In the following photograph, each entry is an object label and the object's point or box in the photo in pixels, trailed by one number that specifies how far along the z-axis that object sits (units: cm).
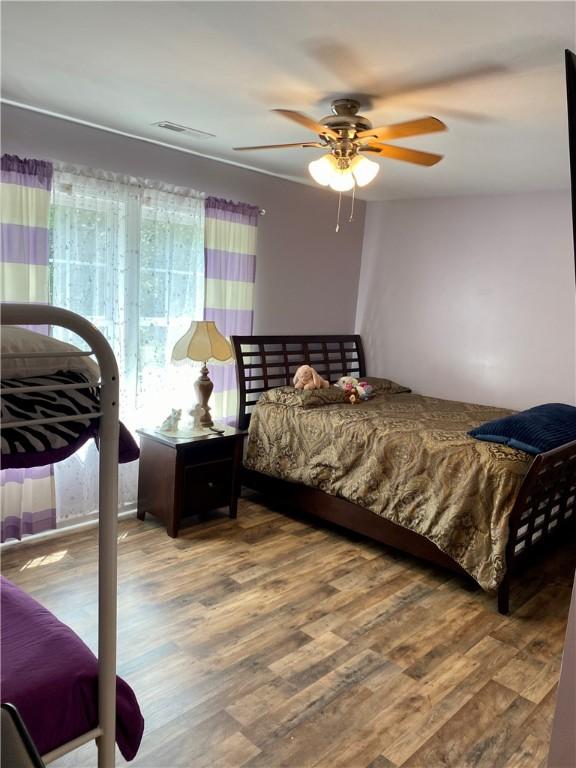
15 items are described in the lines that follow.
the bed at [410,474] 293
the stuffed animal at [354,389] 430
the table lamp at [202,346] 354
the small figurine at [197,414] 377
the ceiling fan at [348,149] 253
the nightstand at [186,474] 351
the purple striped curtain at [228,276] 397
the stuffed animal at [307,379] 430
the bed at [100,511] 125
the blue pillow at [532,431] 309
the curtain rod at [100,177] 323
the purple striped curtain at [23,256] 299
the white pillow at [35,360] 124
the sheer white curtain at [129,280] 330
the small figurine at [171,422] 364
